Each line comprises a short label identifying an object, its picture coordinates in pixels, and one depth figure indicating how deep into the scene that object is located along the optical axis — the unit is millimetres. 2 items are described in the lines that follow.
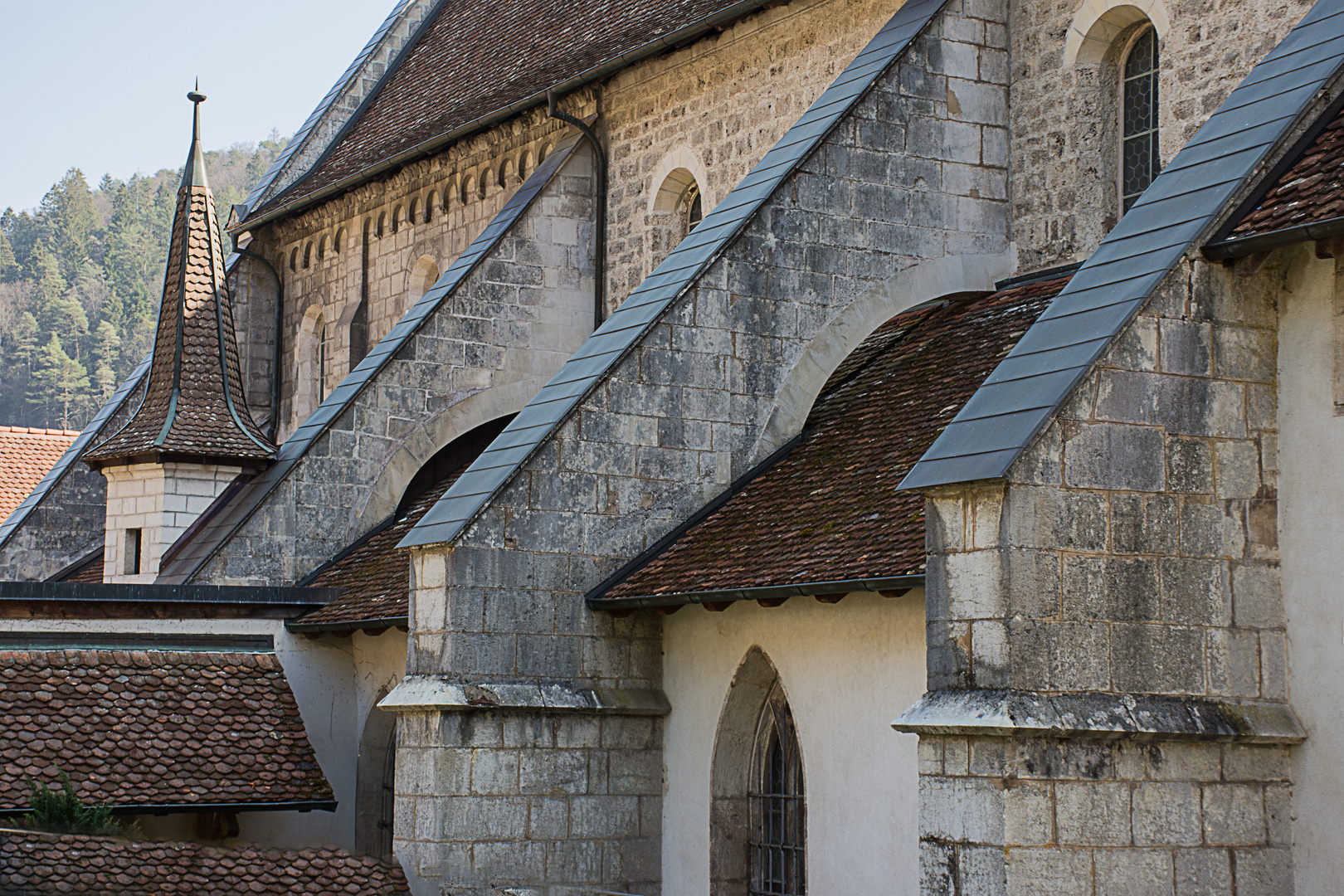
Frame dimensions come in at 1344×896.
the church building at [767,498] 8336
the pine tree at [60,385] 84438
